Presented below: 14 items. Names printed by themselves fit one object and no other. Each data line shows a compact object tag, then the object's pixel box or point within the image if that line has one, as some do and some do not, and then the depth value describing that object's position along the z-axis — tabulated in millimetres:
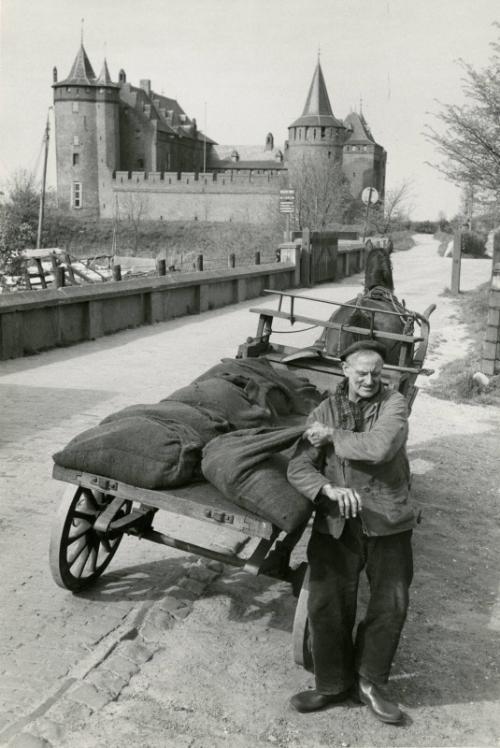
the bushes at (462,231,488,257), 42756
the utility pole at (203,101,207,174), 95750
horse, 6883
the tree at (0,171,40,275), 26469
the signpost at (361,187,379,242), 26938
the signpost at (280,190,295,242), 29656
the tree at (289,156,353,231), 55328
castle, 81312
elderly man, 3518
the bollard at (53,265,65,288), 15117
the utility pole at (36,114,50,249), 48909
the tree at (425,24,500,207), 17734
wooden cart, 3744
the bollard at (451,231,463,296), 24344
